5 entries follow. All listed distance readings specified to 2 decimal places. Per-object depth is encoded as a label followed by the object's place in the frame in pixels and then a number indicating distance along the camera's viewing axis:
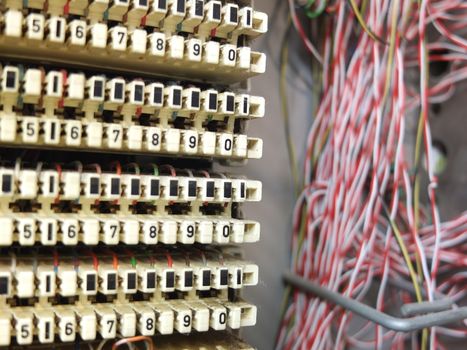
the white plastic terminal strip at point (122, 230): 0.19
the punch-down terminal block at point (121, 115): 0.19
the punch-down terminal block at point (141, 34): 0.19
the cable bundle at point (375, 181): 0.24
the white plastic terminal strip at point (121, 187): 0.19
